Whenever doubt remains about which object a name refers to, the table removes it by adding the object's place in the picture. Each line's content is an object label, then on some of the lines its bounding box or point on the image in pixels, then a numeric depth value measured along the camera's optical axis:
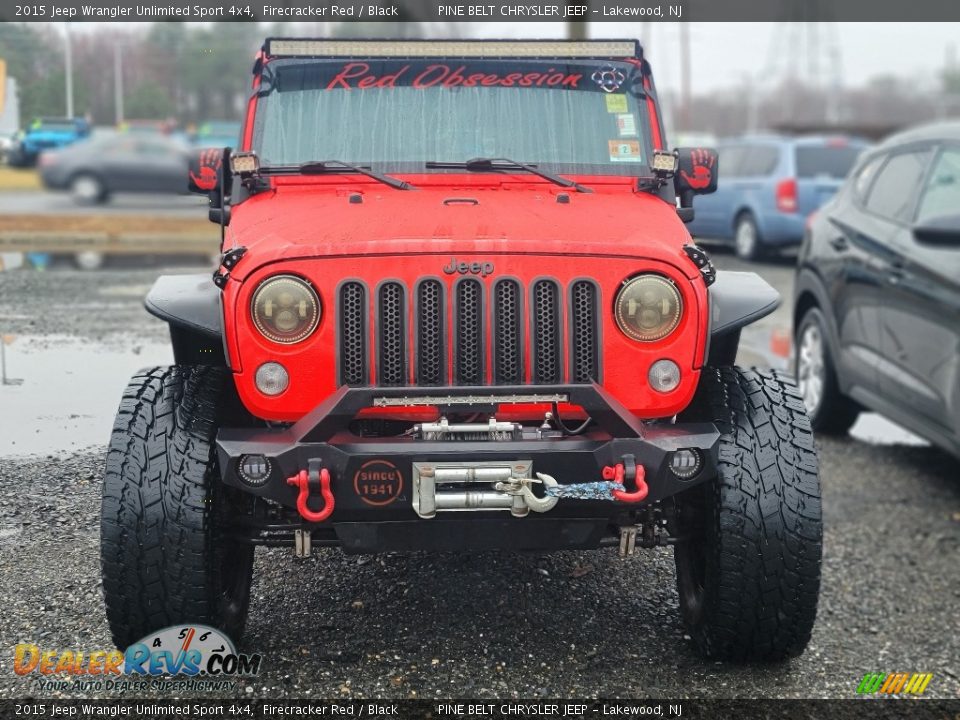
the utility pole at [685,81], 62.44
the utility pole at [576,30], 15.90
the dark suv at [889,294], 5.46
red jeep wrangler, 3.33
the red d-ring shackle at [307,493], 3.28
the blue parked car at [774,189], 15.34
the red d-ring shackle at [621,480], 3.30
